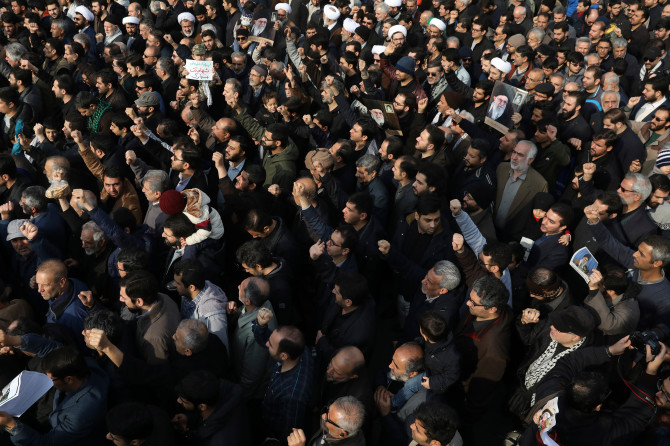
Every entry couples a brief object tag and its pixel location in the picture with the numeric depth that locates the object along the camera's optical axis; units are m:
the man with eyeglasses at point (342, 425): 3.33
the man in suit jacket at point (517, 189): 6.11
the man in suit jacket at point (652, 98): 7.63
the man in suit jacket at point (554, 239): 5.11
